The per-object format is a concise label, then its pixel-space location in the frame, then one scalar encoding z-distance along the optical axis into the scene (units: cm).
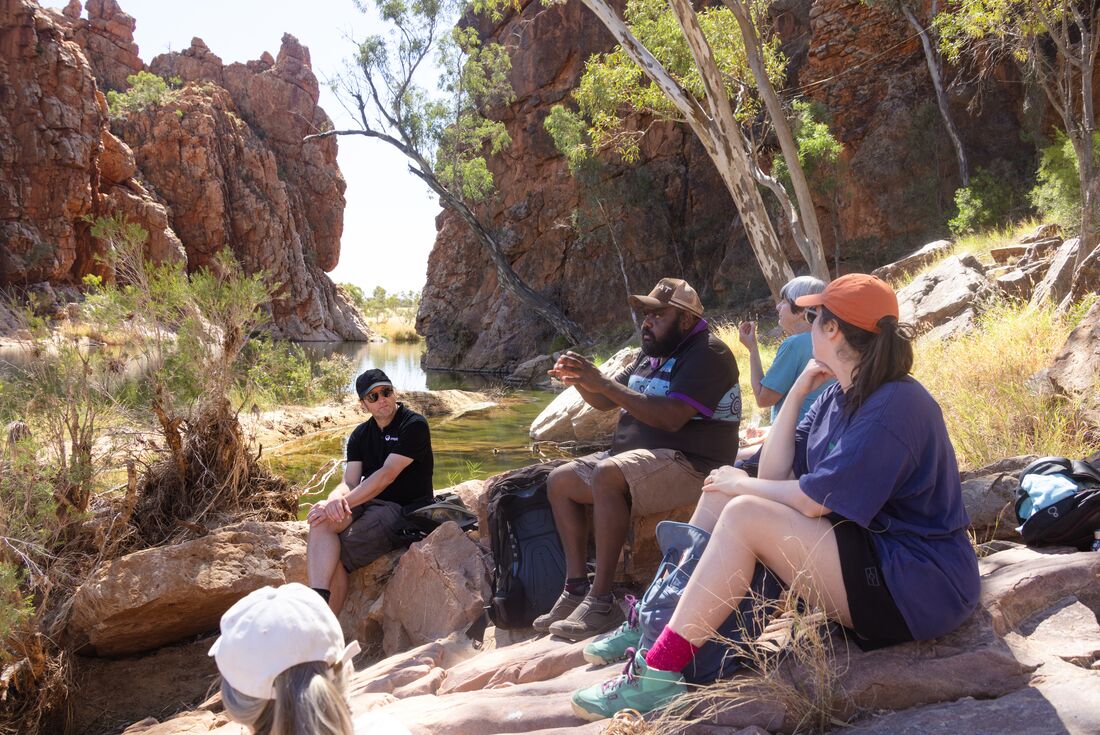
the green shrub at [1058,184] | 1322
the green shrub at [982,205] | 1788
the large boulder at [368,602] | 438
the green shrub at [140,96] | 4716
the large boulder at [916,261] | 1359
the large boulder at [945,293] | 881
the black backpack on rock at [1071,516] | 289
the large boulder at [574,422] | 978
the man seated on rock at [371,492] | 418
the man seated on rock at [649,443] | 327
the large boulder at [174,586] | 434
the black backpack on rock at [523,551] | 366
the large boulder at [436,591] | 397
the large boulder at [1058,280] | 738
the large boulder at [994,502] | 353
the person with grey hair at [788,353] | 381
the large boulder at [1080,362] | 465
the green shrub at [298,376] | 909
